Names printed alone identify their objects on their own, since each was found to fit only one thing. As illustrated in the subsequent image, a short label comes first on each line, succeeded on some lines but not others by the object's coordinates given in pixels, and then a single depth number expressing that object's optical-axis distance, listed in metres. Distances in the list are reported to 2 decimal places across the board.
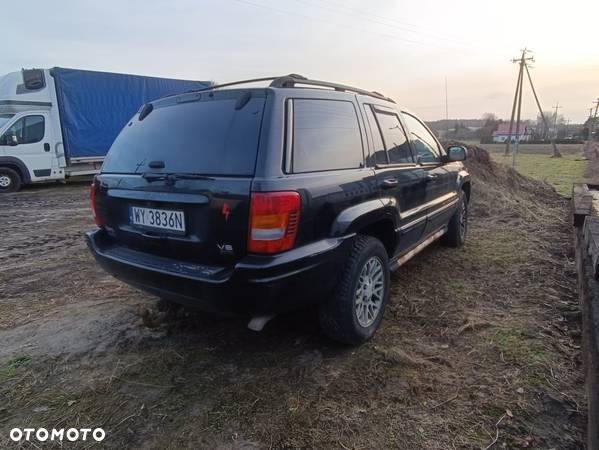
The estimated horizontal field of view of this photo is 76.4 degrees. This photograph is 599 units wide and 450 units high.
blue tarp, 10.98
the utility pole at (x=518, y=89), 27.94
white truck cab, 10.38
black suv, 2.07
